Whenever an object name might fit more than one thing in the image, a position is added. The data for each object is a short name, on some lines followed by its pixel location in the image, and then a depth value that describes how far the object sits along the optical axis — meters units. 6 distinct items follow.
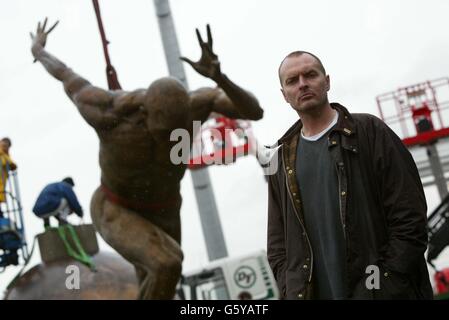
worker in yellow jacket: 8.52
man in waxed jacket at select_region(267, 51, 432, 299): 2.42
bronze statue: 4.96
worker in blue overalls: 7.86
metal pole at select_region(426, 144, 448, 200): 15.01
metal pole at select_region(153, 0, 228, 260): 16.47
